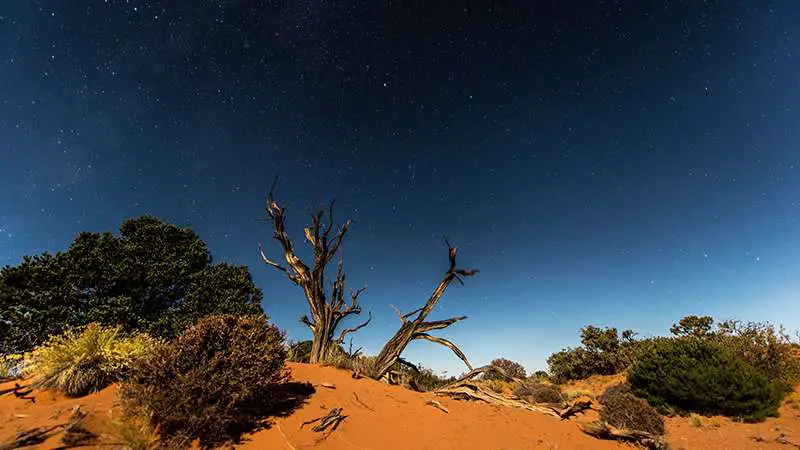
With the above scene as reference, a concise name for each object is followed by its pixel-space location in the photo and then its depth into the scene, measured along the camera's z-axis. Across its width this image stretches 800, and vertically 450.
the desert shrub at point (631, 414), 10.29
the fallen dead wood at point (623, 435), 8.00
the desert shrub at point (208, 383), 4.95
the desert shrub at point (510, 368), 24.45
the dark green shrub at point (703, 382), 12.79
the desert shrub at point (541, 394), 14.41
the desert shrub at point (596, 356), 24.34
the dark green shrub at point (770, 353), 15.75
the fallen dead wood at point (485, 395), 9.44
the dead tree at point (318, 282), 10.85
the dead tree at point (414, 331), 10.87
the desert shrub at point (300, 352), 11.43
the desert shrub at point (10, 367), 8.41
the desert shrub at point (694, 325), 26.02
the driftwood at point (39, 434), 4.50
